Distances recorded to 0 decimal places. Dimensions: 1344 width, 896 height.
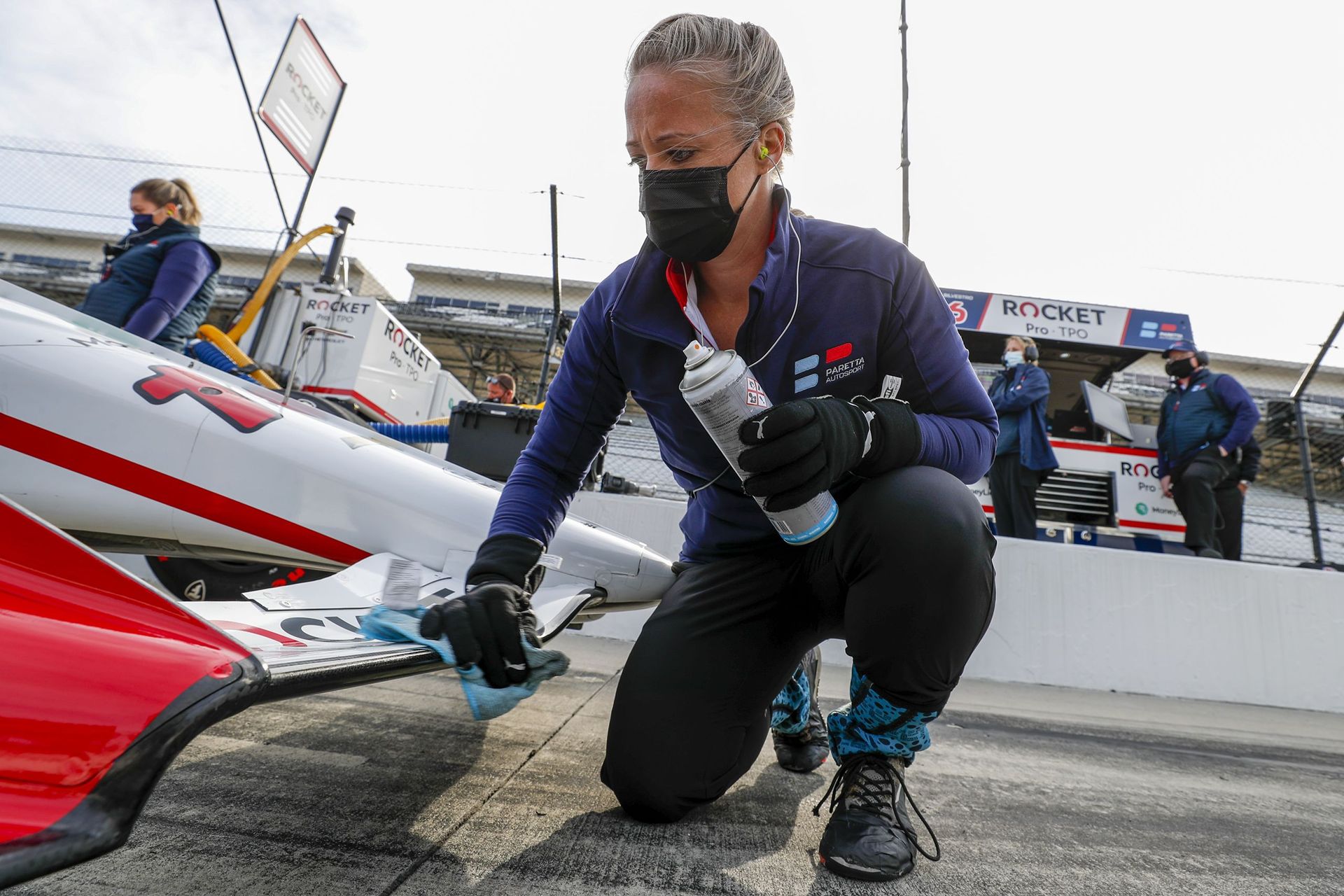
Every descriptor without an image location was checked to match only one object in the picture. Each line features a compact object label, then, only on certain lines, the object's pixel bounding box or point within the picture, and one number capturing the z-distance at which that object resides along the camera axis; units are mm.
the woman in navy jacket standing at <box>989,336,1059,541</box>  4684
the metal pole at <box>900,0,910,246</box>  4812
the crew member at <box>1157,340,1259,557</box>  4590
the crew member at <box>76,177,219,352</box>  2994
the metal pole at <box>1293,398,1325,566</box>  4465
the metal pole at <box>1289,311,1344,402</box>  4824
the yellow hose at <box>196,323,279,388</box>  4281
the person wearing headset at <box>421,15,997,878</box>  1152
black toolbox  3834
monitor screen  6148
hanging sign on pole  5809
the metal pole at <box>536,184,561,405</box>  4793
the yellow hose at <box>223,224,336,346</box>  5624
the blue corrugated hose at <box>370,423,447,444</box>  4188
